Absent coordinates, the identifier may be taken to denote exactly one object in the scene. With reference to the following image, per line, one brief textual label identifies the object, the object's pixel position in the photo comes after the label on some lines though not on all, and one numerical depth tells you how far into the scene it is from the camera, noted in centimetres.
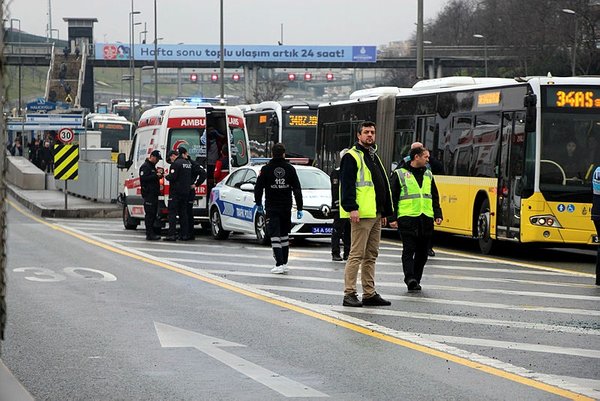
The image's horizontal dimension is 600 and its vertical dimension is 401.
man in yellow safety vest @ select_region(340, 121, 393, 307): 1308
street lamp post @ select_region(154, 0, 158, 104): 7261
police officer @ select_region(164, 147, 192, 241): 2523
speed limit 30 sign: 4147
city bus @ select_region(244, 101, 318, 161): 4153
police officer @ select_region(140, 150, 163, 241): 2583
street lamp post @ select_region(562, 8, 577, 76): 6208
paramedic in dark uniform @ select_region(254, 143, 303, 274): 1780
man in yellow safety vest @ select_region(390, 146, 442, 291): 1495
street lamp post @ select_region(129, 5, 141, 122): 9416
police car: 2377
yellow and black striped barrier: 3866
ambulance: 2767
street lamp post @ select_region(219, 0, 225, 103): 5444
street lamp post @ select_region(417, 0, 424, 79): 3475
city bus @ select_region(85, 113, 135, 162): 7200
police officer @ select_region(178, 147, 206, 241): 2573
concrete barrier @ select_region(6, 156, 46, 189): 5469
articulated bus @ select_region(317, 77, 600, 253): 2066
